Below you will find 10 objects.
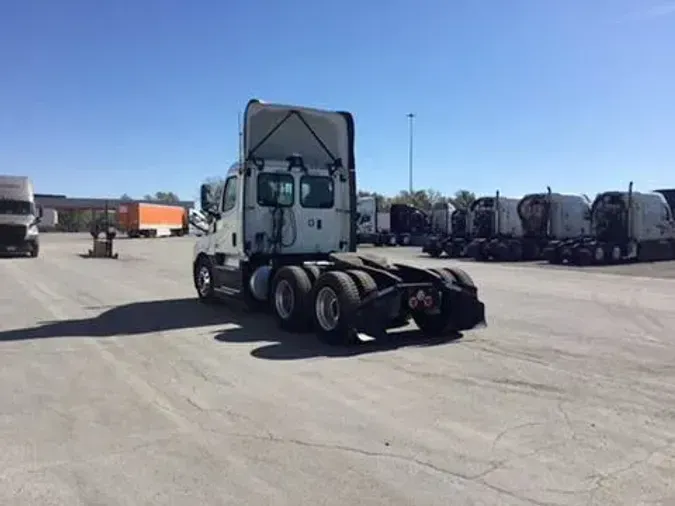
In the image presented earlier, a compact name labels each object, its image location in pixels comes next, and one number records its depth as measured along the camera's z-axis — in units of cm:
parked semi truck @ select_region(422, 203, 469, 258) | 3656
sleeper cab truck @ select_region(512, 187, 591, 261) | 3403
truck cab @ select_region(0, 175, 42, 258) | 3030
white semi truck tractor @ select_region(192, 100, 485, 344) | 1053
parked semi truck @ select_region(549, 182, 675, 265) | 3049
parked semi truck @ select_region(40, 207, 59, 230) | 6681
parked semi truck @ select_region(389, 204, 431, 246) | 4934
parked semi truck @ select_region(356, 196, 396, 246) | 4884
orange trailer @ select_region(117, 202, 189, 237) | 6694
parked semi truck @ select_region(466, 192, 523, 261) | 3503
